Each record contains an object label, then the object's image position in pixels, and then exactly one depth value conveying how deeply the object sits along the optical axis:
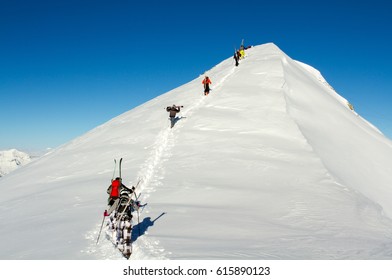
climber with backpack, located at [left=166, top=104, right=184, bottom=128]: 24.73
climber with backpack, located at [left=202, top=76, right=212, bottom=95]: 32.07
